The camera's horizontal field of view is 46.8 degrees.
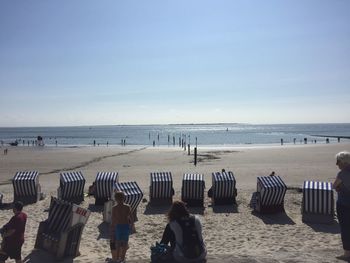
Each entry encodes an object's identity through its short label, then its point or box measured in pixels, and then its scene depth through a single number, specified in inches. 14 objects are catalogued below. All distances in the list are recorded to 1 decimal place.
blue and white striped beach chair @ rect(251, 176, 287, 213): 503.8
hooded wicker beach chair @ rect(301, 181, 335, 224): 457.1
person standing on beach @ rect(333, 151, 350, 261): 298.8
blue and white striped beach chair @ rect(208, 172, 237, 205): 564.1
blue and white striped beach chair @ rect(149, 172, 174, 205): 569.6
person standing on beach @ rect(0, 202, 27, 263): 299.7
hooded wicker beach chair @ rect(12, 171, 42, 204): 596.7
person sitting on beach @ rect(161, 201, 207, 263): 265.1
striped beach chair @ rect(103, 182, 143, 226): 464.2
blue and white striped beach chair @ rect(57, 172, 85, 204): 587.8
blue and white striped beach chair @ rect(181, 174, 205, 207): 556.7
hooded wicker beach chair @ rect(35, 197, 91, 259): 338.3
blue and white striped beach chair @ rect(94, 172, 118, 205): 571.2
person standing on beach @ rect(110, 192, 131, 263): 311.4
